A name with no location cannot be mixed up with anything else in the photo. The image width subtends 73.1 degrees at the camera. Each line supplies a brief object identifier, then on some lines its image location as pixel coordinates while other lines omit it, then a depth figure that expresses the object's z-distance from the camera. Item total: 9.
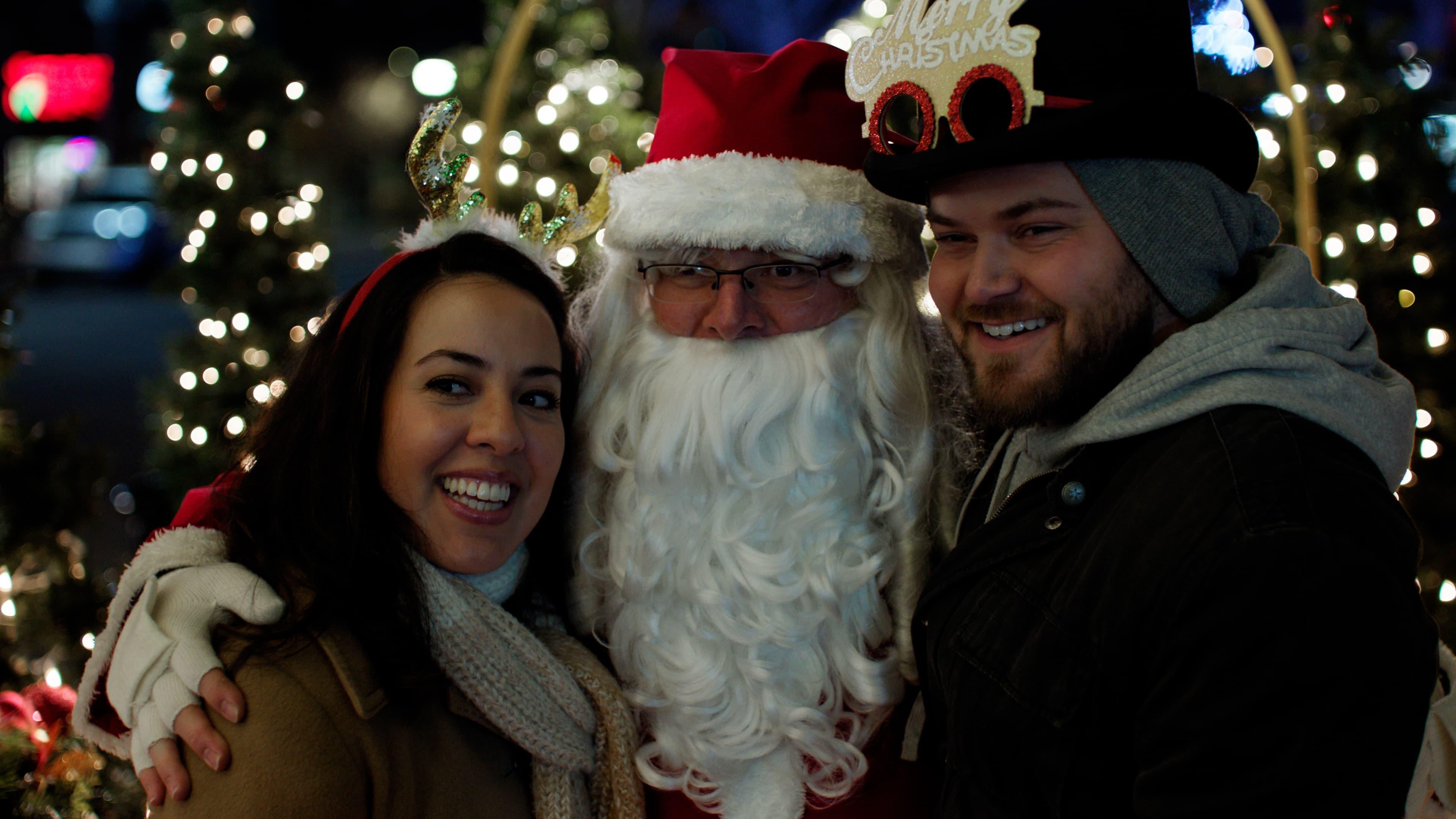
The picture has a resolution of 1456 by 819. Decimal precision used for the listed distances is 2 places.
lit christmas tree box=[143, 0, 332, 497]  4.18
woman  1.77
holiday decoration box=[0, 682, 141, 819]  2.46
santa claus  2.19
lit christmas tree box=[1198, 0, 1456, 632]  3.94
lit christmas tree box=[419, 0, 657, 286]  4.66
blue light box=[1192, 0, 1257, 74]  2.86
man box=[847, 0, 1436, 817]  1.32
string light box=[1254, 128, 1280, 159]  4.01
